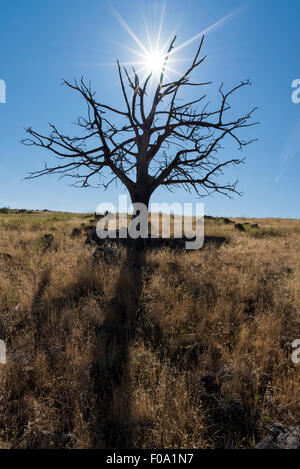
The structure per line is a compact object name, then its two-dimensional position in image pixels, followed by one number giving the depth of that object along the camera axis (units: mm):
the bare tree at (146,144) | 9945
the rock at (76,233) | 11605
